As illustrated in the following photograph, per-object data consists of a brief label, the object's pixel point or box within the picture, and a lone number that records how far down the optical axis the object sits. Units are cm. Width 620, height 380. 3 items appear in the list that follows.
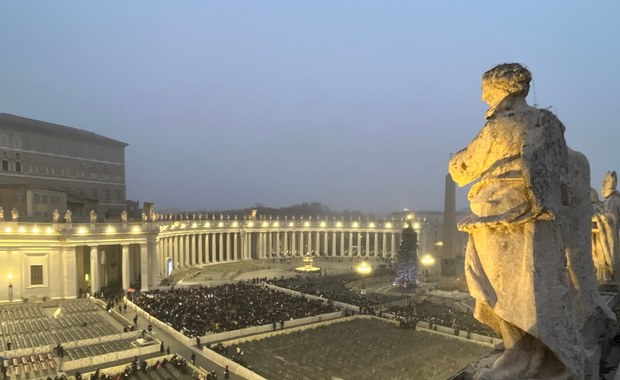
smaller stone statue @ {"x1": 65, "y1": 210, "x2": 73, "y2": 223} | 4428
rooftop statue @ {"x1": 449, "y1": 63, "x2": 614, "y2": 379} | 479
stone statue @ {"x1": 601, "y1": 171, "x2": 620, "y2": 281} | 979
